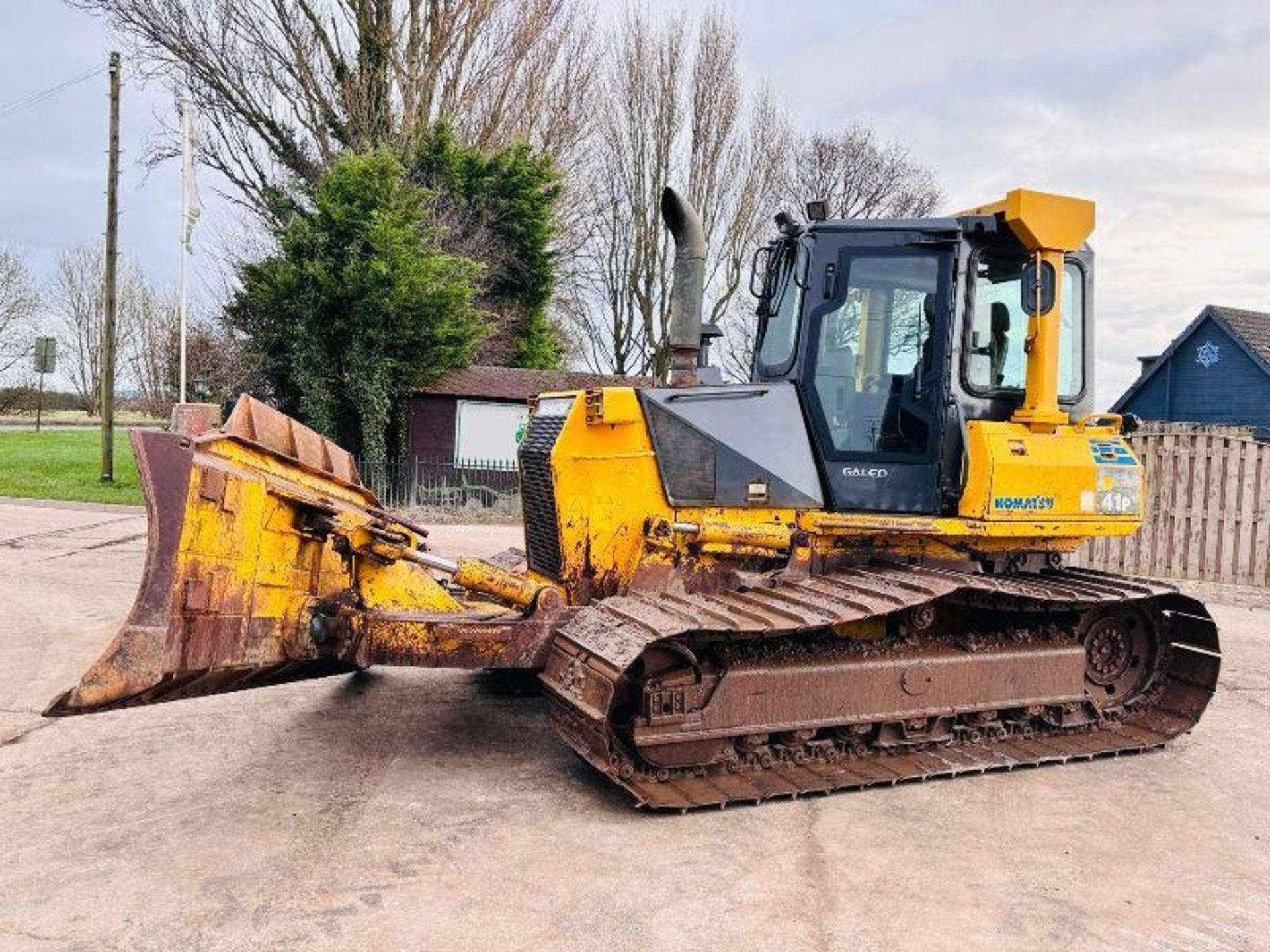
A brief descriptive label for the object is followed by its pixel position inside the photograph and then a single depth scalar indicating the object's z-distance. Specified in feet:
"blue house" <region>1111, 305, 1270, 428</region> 76.23
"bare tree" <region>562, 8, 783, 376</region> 88.28
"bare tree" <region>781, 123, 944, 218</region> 102.22
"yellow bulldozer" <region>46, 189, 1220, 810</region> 15.58
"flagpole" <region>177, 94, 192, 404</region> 51.37
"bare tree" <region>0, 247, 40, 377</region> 125.39
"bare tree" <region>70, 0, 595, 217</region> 65.87
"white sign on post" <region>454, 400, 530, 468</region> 58.75
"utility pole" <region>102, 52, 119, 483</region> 62.59
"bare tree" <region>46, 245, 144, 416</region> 167.12
